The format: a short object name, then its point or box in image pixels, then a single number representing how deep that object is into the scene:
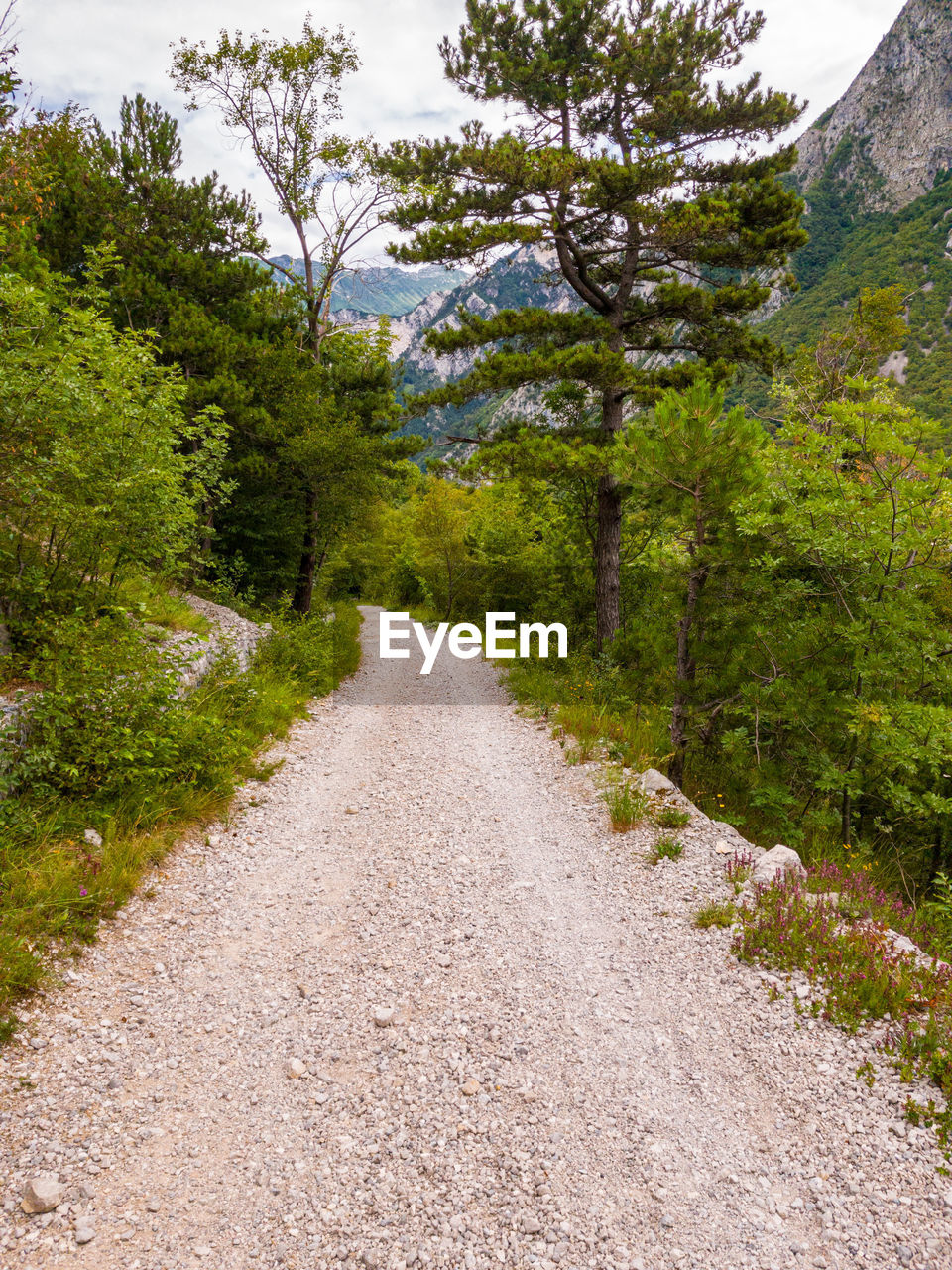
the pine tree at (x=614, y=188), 10.20
